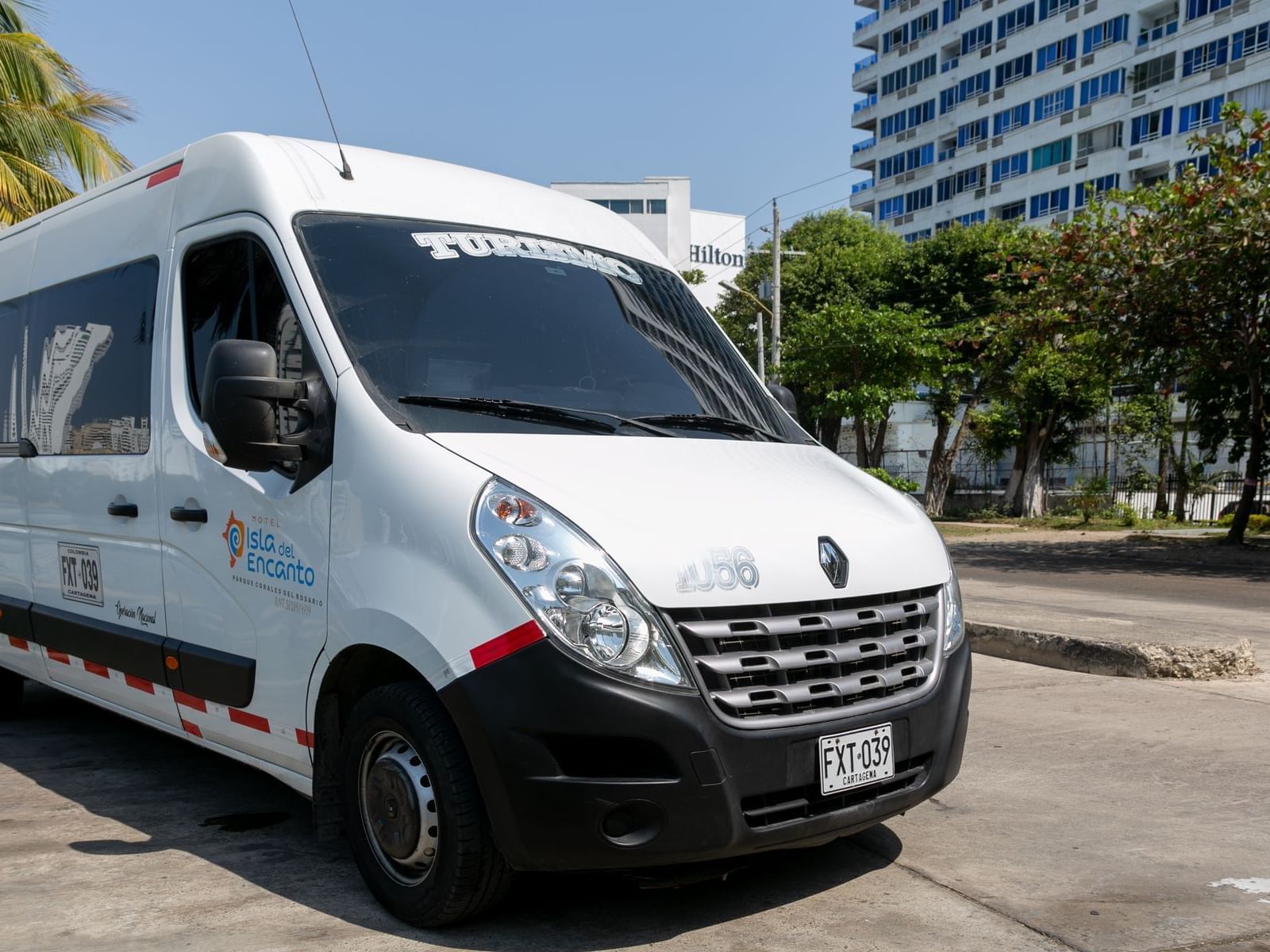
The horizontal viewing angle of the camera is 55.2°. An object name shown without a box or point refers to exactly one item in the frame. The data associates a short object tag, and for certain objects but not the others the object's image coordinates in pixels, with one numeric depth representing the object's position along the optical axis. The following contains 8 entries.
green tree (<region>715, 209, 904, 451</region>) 44.62
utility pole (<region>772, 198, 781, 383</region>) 31.83
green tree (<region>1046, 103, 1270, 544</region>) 16.20
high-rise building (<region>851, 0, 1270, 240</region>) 49.88
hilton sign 102.34
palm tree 16.72
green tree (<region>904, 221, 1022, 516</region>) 35.38
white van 3.08
